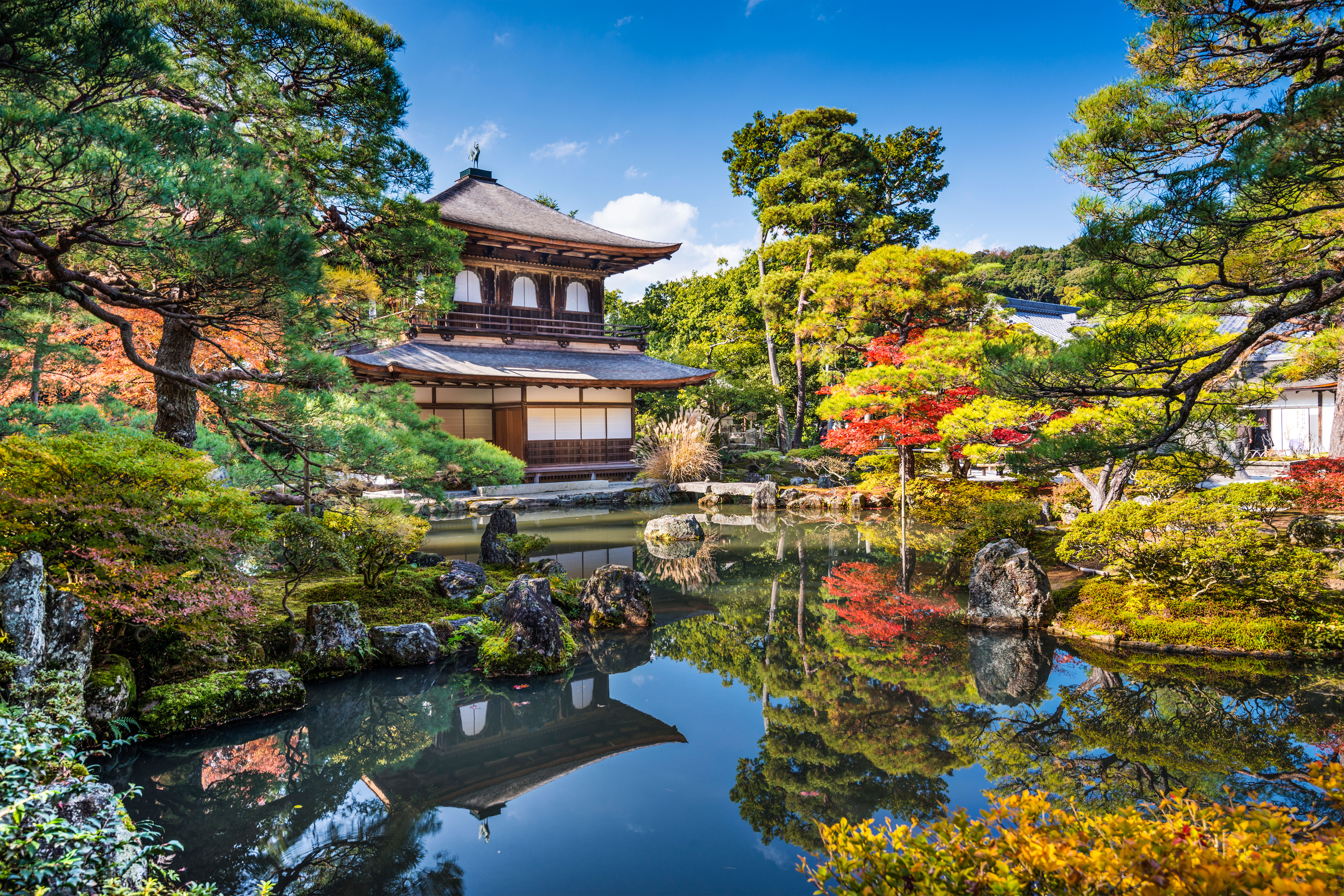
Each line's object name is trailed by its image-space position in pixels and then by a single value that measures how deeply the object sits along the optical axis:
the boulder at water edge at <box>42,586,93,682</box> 3.19
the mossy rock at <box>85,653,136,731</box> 3.40
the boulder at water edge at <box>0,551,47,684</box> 2.94
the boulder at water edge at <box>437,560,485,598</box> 6.19
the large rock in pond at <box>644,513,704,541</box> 9.81
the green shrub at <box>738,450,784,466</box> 16.61
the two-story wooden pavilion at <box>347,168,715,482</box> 13.59
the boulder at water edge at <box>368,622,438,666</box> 4.90
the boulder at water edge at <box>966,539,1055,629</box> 5.44
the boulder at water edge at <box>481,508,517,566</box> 7.62
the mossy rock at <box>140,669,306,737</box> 3.65
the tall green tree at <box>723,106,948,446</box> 16.45
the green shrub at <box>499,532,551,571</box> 7.63
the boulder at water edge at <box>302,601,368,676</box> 4.63
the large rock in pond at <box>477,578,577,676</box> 4.78
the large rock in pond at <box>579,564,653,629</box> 5.92
